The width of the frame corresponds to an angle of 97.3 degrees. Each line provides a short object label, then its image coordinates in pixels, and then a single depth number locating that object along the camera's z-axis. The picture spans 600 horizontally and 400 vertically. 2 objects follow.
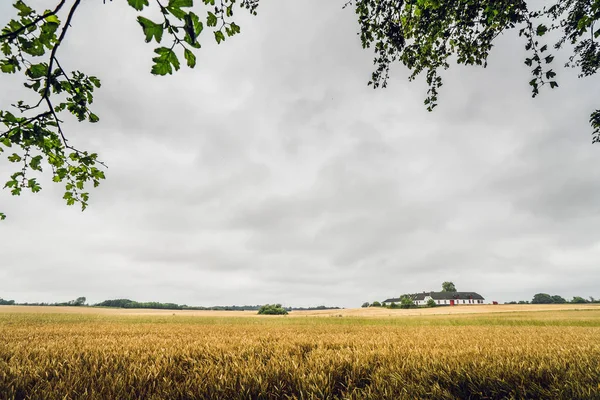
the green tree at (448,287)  143.88
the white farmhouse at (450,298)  131.88
